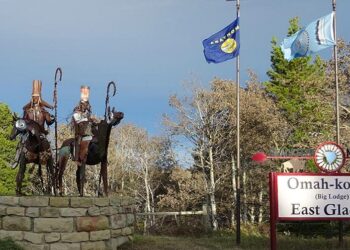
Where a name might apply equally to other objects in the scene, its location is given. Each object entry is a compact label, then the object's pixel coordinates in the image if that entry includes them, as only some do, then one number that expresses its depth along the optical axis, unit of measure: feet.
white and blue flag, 45.34
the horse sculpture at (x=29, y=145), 36.65
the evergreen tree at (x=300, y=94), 80.07
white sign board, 36.19
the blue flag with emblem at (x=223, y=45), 49.21
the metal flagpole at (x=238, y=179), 44.24
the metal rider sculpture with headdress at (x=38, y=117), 37.60
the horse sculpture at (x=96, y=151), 37.76
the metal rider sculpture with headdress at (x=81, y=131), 37.37
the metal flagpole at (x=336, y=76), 42.47
